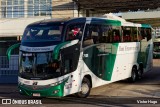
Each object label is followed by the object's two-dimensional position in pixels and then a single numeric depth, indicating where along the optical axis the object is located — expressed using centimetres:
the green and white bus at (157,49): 5031
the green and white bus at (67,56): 1340
